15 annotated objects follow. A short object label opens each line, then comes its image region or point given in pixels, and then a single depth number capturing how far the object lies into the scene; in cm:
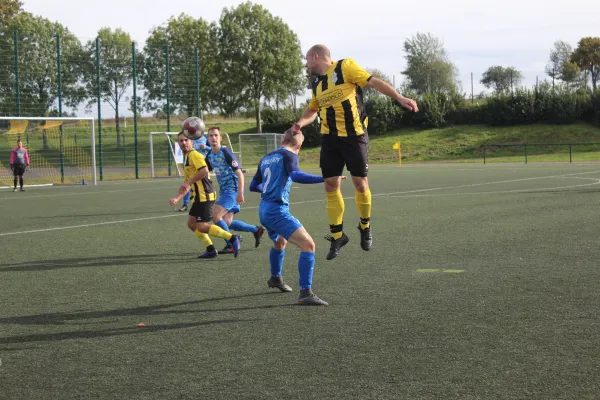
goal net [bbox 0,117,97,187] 3234
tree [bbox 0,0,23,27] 7581
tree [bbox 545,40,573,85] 11725
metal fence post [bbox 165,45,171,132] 3878
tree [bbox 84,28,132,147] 3603
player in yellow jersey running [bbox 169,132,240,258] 1054
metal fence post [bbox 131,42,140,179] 3731
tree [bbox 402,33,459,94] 10794
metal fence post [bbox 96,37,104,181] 3562
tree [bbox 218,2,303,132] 7344
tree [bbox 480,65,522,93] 13612
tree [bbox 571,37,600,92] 10588
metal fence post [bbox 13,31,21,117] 3344
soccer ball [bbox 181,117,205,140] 1054
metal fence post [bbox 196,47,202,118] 3975
